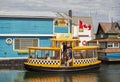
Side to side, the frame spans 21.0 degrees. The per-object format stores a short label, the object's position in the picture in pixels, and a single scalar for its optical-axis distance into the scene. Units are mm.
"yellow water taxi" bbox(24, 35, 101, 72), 28531
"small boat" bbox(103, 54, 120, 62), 40875
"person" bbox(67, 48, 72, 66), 29039
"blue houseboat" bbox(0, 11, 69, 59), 34594
